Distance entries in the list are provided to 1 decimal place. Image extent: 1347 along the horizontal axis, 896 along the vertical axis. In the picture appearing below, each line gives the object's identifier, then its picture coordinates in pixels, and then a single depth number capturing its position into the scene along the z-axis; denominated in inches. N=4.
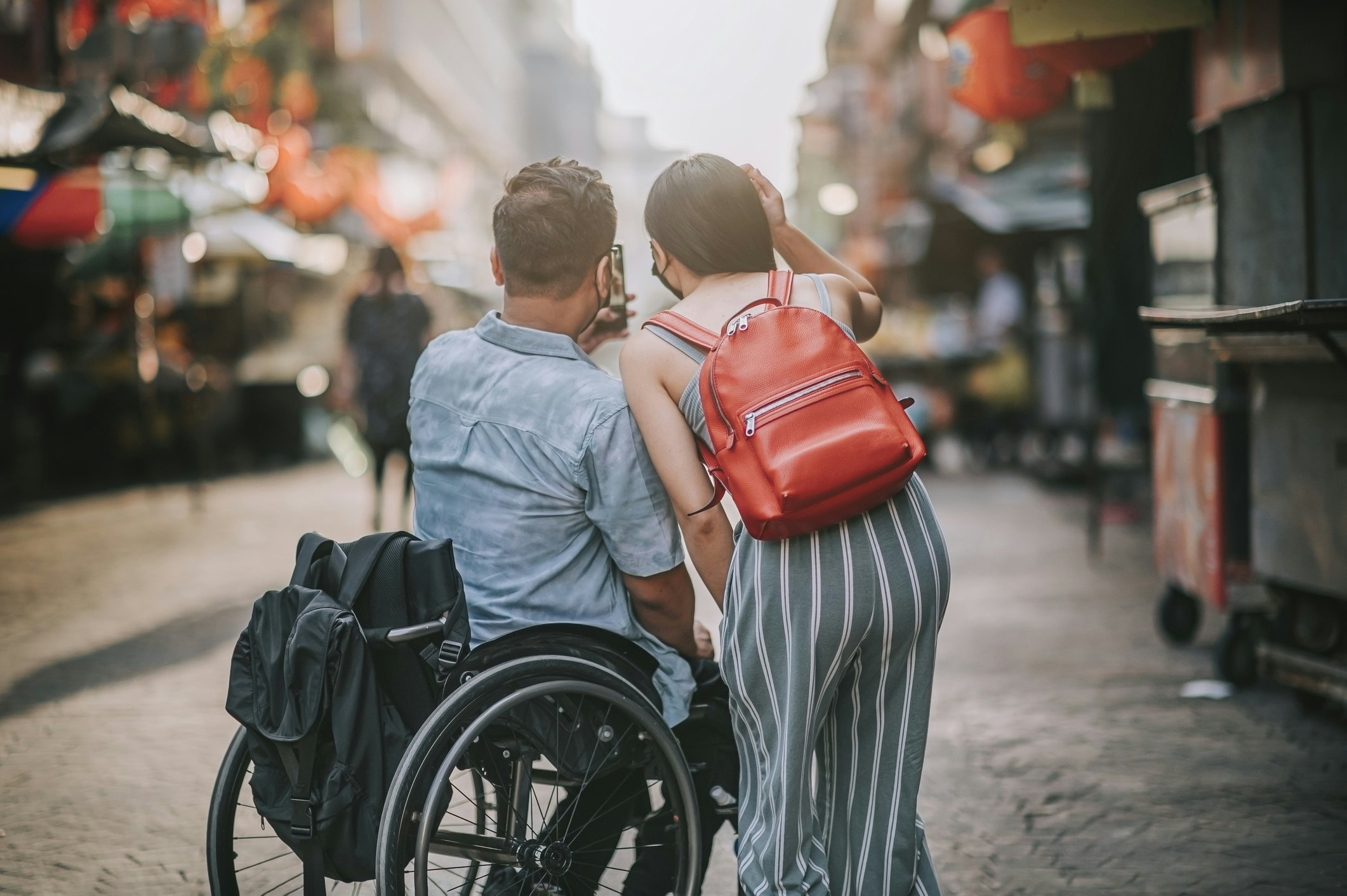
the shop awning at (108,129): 403.9
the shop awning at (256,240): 581.3
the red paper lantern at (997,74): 280.2
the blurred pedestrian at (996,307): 541.3
